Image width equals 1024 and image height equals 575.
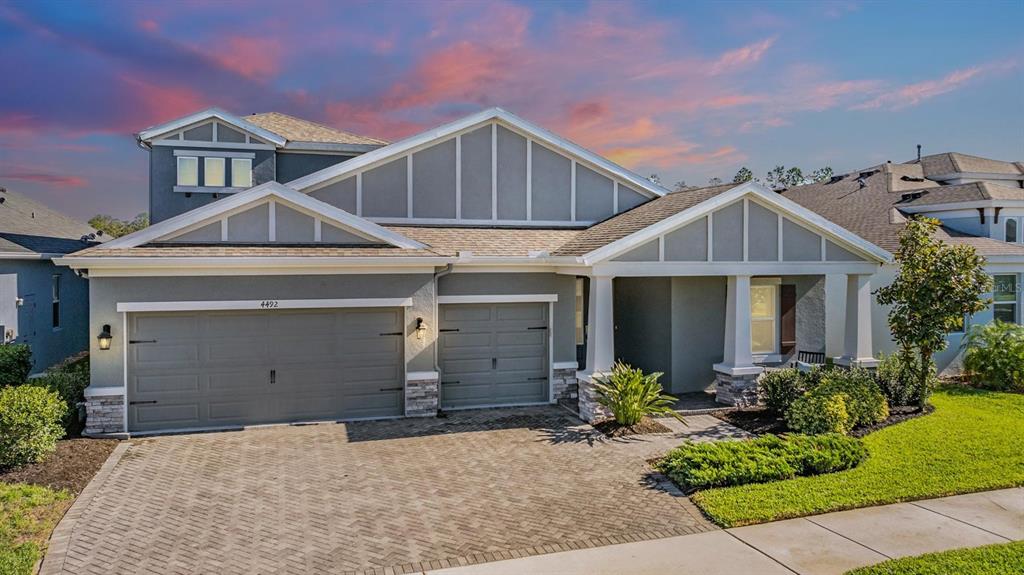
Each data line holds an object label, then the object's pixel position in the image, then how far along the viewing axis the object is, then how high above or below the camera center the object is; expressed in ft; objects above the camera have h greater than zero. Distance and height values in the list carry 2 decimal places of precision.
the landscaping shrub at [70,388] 35.58 -6.32
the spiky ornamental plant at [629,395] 36.35 -6.74
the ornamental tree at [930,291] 39.14 -0.27
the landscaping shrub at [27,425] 27.68 -6.72
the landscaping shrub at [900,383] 41.65 -6.81
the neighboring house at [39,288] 49.19 -0.28
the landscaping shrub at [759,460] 26.96 -8.19
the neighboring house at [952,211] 54.70 +7.93
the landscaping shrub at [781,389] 38.83 -6.76
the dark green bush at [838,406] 34.71 -7.23
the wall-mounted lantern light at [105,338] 34.14 -3.04
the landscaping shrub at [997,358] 48.91 -5.95
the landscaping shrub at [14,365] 39.42 -5.39
